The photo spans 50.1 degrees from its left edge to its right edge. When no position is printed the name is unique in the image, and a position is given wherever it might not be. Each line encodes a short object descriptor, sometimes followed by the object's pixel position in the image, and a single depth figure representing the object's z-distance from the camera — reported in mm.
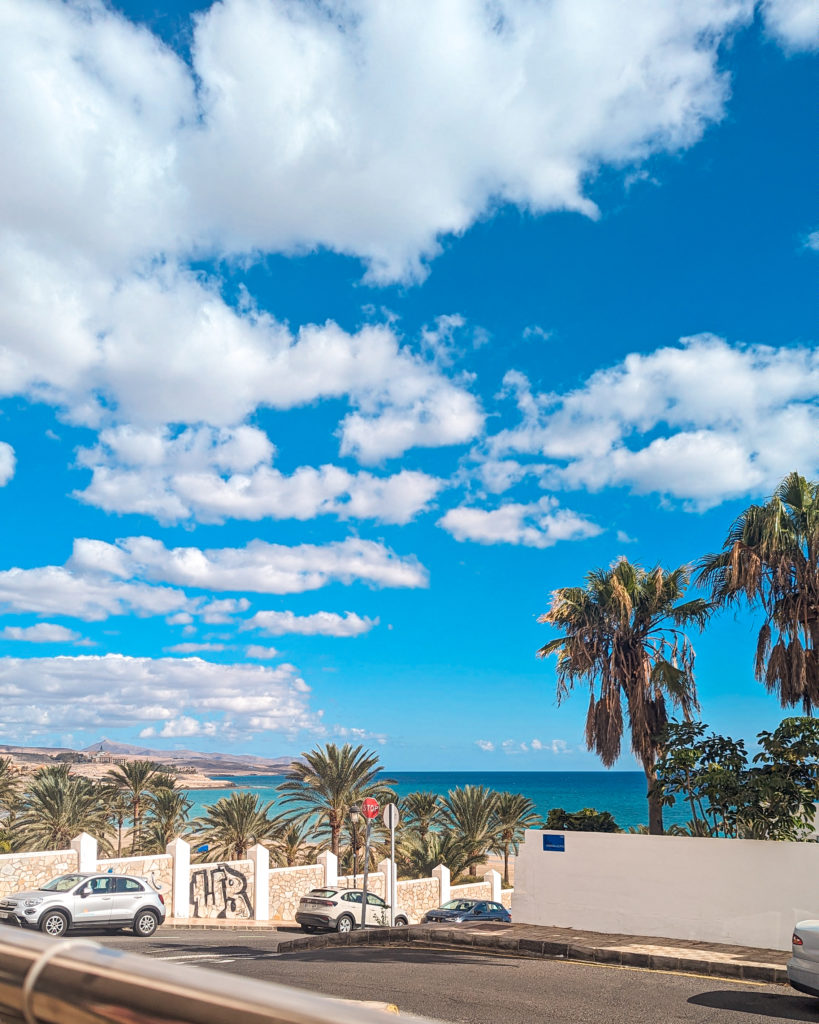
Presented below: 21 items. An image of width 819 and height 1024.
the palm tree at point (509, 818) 46531
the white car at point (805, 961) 9977
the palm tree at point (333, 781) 40219
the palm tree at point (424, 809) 48438
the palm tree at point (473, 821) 44000
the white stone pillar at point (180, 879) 27484
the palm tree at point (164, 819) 44438
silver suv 18641
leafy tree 15242
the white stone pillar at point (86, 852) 24469
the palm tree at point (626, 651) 19312
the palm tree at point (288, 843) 41288
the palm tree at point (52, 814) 39062
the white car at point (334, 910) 25422
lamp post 39853
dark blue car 26094
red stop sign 21977
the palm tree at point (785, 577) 17281
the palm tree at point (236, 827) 40219
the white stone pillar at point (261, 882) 29953
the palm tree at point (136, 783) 43781
